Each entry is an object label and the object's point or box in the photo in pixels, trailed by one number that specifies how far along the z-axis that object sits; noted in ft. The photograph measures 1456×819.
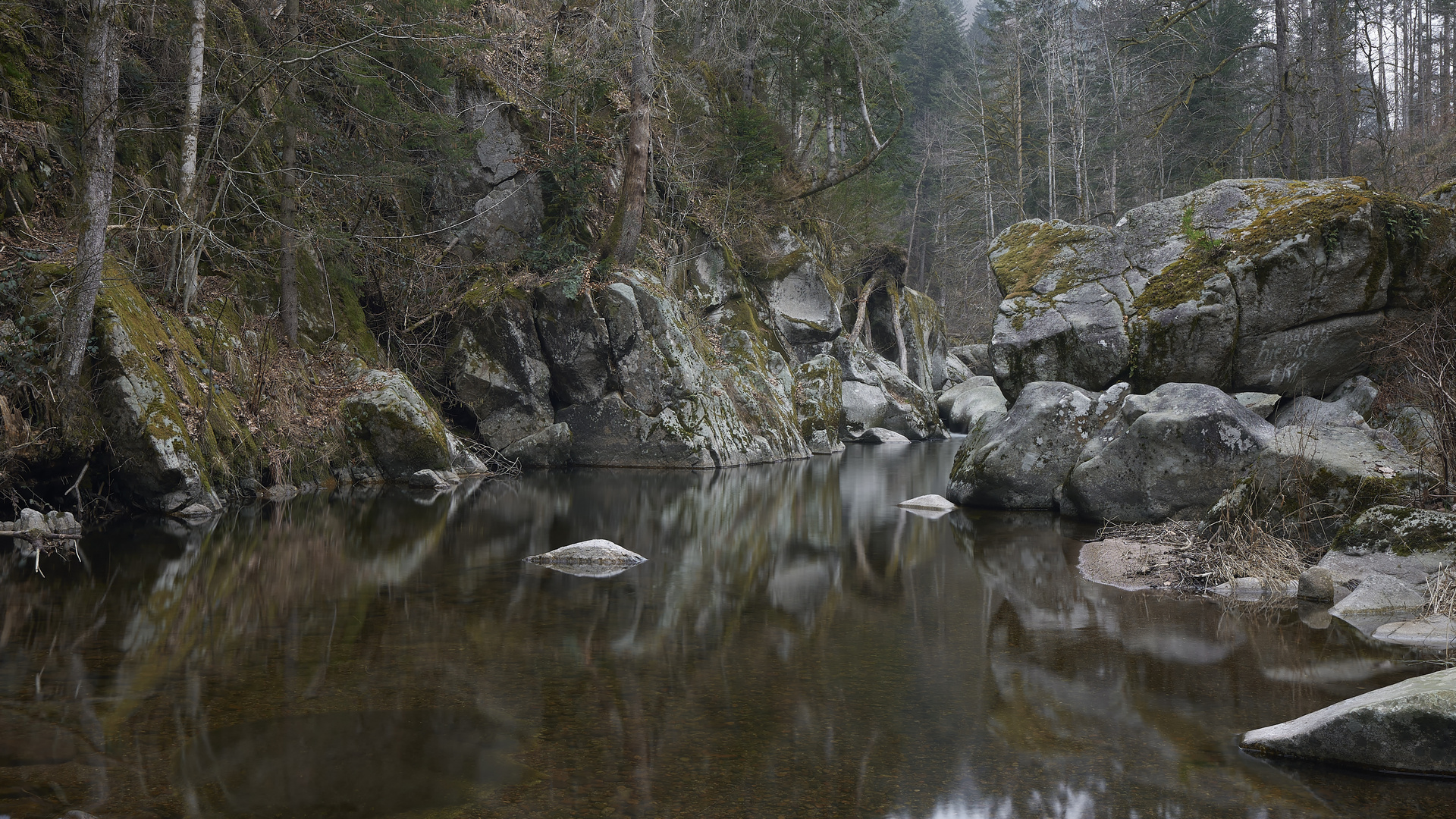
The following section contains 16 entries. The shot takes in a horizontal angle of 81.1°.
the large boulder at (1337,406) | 34.71
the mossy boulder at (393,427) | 44.98
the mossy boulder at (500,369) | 54.29
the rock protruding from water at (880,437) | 90.79
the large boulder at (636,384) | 56.54
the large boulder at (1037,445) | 37.52
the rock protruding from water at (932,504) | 40.40
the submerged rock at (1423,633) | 17.02
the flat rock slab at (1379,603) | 19.08
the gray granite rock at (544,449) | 55.31
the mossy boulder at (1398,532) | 20.47
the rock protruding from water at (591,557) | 25.77
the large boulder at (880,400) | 91.86
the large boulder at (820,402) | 78.33
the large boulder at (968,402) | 98.58
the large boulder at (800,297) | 89.40
